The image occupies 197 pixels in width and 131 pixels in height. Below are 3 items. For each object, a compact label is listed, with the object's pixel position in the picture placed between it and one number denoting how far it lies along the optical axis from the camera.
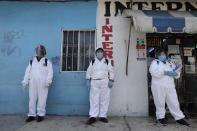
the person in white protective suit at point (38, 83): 4.31
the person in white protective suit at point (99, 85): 4.24
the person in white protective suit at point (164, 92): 4.07
